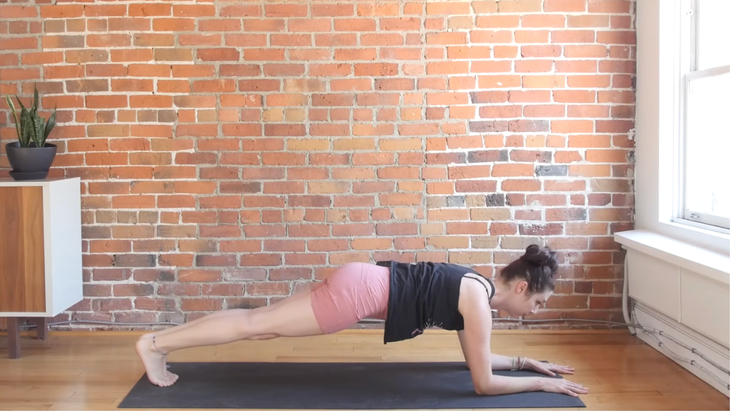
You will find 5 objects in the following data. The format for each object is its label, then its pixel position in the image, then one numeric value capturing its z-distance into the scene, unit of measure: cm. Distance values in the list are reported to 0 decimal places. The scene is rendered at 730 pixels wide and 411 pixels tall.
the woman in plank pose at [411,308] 305
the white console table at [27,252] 374
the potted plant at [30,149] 384
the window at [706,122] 353
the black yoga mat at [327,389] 307
